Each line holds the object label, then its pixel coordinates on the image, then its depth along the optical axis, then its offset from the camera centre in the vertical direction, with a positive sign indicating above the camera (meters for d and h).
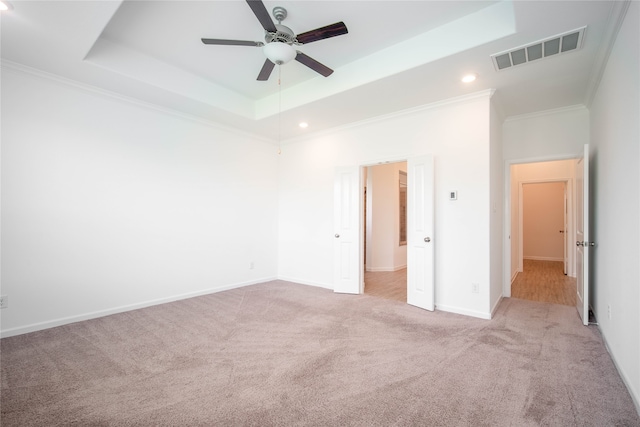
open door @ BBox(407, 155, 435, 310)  3.87 -0.25
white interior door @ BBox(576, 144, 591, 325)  3.24 -0.22
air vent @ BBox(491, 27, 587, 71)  2.53 +1.55
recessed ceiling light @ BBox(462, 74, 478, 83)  3.21 +1.54
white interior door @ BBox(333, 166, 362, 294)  4.71 -0.26
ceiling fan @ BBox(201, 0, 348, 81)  2.33 +1.51
